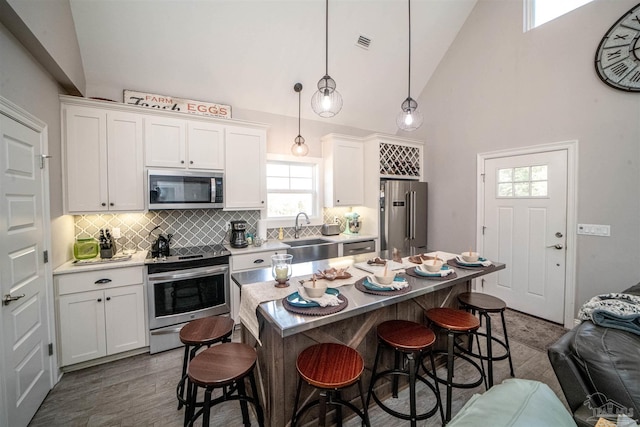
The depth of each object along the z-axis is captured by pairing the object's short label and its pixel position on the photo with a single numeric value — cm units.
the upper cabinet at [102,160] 256
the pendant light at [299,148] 409
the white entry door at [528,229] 324
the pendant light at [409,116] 272
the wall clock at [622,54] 261
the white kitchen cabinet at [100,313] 234
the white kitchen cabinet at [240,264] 309
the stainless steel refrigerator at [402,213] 430
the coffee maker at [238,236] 335
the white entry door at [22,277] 165
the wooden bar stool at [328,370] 131
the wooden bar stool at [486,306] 204
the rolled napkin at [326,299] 142
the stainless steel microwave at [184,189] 285
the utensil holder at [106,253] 269
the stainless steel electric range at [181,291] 266
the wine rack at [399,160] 439
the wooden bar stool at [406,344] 160
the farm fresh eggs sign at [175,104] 314
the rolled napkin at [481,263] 221
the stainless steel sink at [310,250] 357
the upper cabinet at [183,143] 290
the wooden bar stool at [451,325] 181
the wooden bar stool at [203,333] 171
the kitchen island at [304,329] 138
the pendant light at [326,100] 227
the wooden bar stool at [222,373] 135
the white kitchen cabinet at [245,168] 333
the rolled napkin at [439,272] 191
